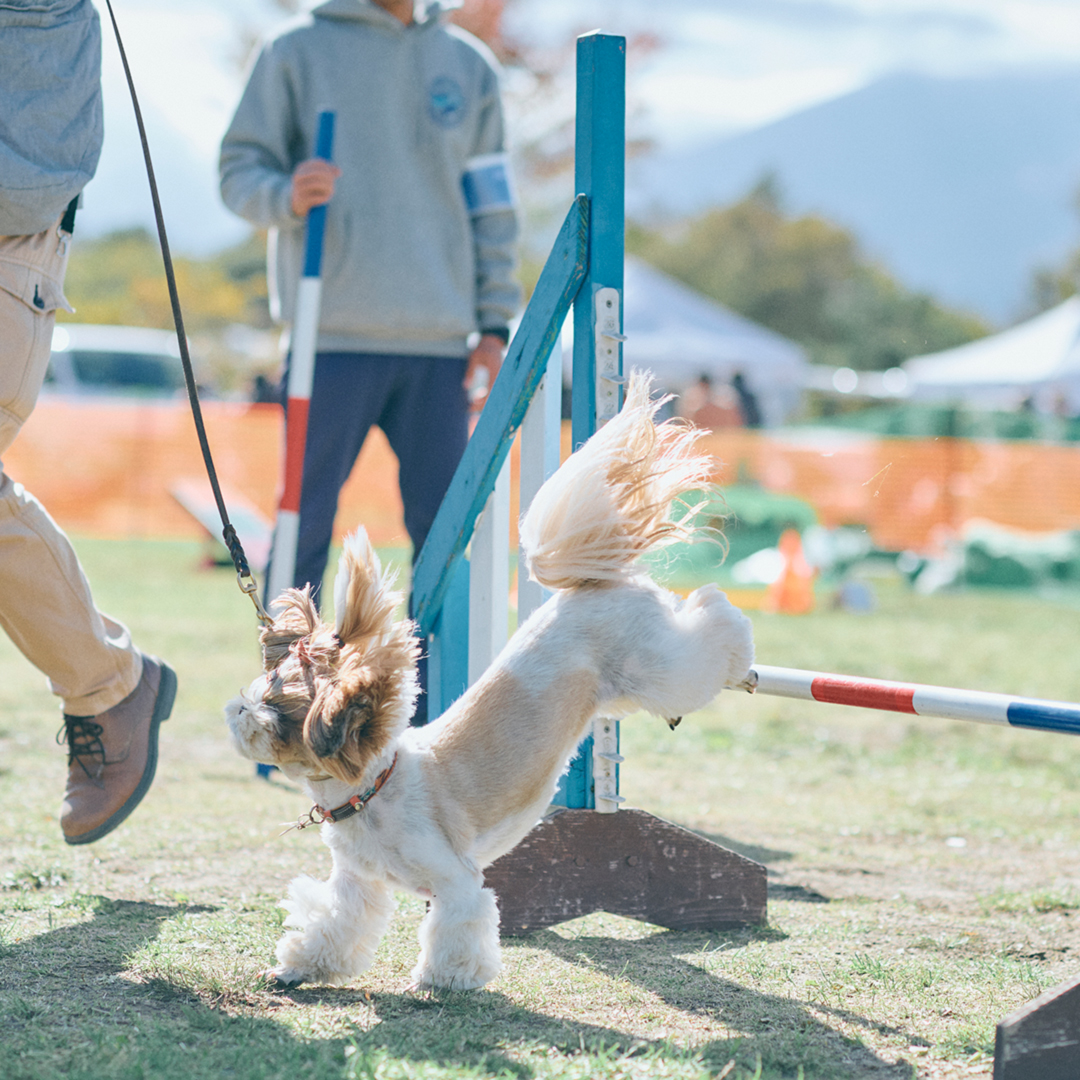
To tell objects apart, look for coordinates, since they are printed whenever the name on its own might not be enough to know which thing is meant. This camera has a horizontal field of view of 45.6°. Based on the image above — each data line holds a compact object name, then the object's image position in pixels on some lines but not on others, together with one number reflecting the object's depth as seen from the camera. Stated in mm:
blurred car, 20219
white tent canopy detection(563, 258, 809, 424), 19797
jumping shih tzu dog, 2338
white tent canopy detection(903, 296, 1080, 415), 18703
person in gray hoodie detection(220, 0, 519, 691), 3996
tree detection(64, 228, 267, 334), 38656
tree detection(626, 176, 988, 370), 57719
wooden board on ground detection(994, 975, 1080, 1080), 1999
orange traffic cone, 10461
